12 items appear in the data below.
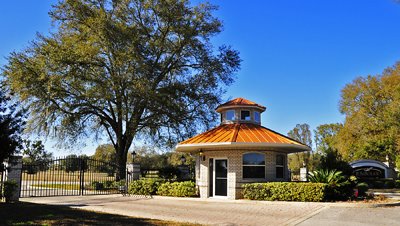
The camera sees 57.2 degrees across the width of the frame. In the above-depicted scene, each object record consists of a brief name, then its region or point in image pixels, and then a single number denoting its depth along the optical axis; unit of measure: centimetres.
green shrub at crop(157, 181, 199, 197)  2088
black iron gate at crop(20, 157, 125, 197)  2118
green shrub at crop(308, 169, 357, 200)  1788
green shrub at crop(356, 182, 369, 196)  1997
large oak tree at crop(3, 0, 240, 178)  2480
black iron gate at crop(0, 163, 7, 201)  1648
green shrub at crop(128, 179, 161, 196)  2220
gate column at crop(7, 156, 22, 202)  1720
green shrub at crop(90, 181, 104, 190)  2675
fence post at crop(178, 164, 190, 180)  2695
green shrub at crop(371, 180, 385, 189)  3394
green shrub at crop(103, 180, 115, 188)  2728
